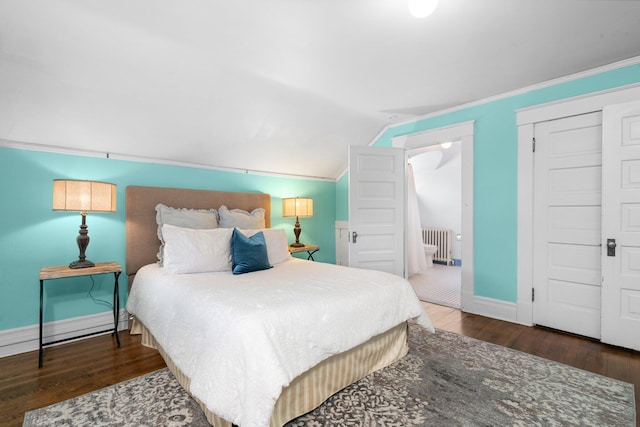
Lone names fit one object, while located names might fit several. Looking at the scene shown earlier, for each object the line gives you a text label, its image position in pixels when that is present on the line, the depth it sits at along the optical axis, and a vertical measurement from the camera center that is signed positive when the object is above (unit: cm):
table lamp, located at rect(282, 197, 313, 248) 411 +7
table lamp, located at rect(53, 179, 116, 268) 234 +11
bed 132 -65
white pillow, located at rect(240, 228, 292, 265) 296 -33
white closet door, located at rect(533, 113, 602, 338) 267 -10
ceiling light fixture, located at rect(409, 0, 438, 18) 177 +126
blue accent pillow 251 -36
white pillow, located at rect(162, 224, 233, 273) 244 -32
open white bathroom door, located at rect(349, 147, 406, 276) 366 +7
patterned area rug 159 -111
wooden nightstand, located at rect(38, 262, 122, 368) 222 -48
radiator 628 -61
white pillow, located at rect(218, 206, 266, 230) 328 -7
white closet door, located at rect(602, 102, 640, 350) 243 -8
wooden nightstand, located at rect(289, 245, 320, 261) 391 -49
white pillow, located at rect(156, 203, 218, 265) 291 -6
